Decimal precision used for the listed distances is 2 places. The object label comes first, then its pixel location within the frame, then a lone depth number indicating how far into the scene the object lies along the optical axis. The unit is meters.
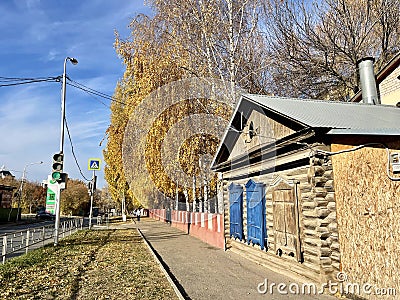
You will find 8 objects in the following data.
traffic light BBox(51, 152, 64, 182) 14.88
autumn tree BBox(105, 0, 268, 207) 16.25
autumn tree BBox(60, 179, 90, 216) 58.75
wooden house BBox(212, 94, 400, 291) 6.55
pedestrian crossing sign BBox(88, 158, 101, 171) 25.91
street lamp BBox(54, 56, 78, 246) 15.72
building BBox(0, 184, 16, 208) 46.39
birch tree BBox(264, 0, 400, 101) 16.91
